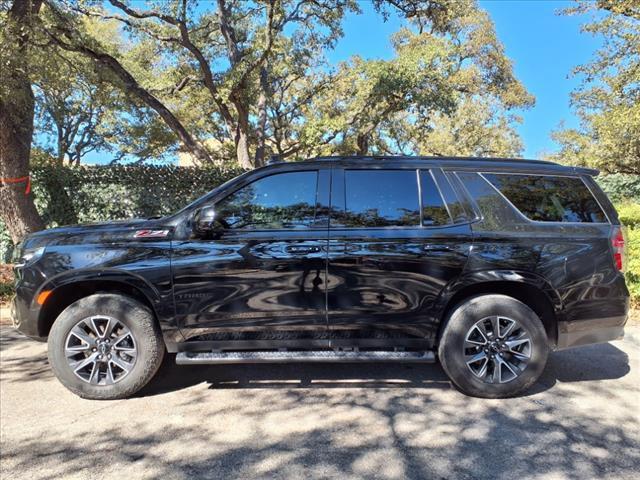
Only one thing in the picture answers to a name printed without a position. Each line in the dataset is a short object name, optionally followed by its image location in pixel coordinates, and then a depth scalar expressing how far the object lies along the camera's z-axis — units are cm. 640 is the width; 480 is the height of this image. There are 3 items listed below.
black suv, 356
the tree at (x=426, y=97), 1202
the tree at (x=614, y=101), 941
